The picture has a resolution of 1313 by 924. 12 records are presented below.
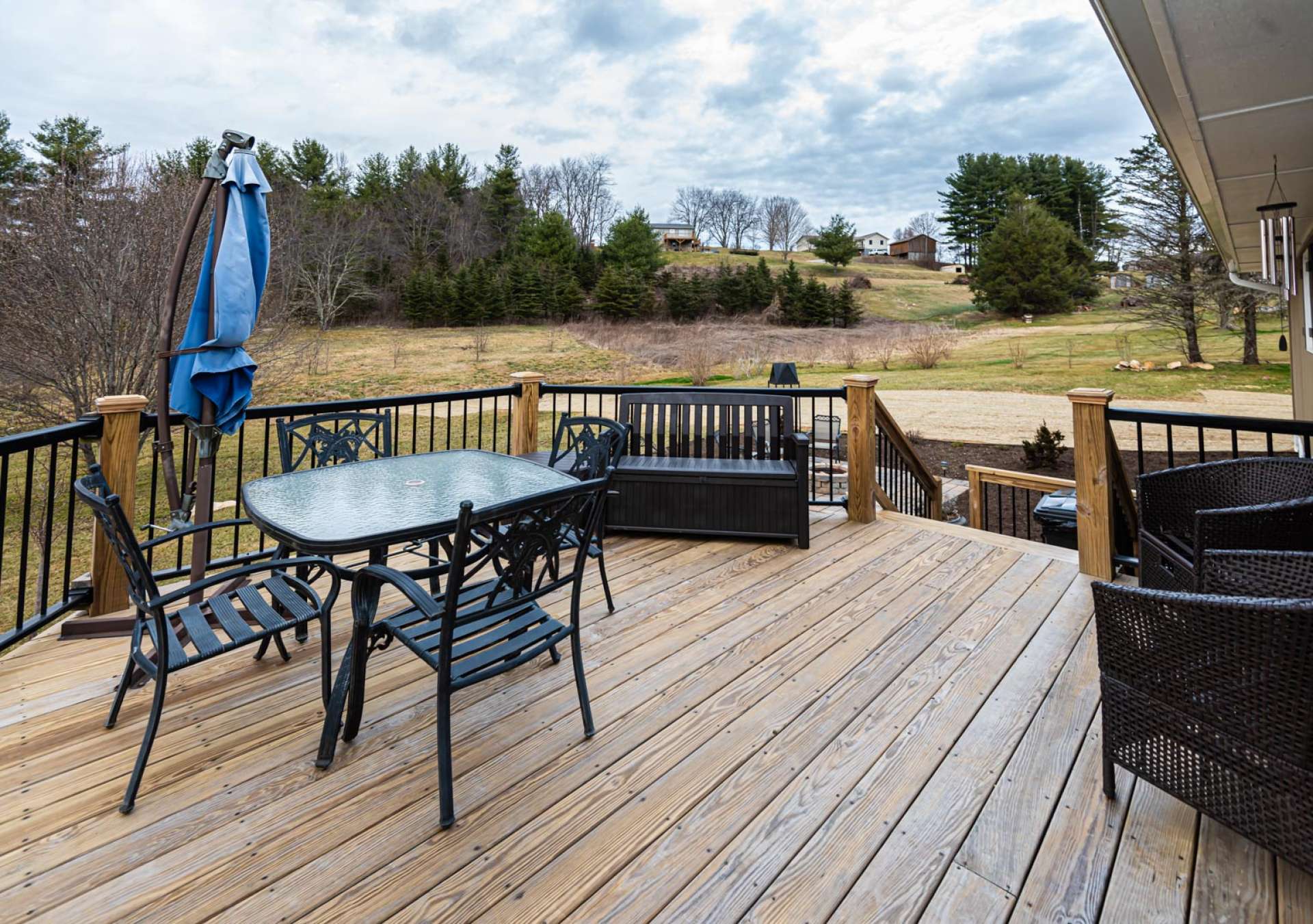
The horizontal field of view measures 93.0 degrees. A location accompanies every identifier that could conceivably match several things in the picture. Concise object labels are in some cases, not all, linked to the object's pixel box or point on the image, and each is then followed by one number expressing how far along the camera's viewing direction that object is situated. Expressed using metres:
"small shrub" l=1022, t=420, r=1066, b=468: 9.10
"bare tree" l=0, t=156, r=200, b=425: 6.65
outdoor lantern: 11.62
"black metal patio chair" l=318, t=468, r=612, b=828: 1.54
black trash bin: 5.76
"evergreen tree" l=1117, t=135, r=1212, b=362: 18.30
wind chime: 3.54
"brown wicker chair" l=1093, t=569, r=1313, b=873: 1.21
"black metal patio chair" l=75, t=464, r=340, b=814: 1.57
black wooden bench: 3.72
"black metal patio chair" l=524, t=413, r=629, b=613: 2.78
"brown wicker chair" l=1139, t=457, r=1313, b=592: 1.82
